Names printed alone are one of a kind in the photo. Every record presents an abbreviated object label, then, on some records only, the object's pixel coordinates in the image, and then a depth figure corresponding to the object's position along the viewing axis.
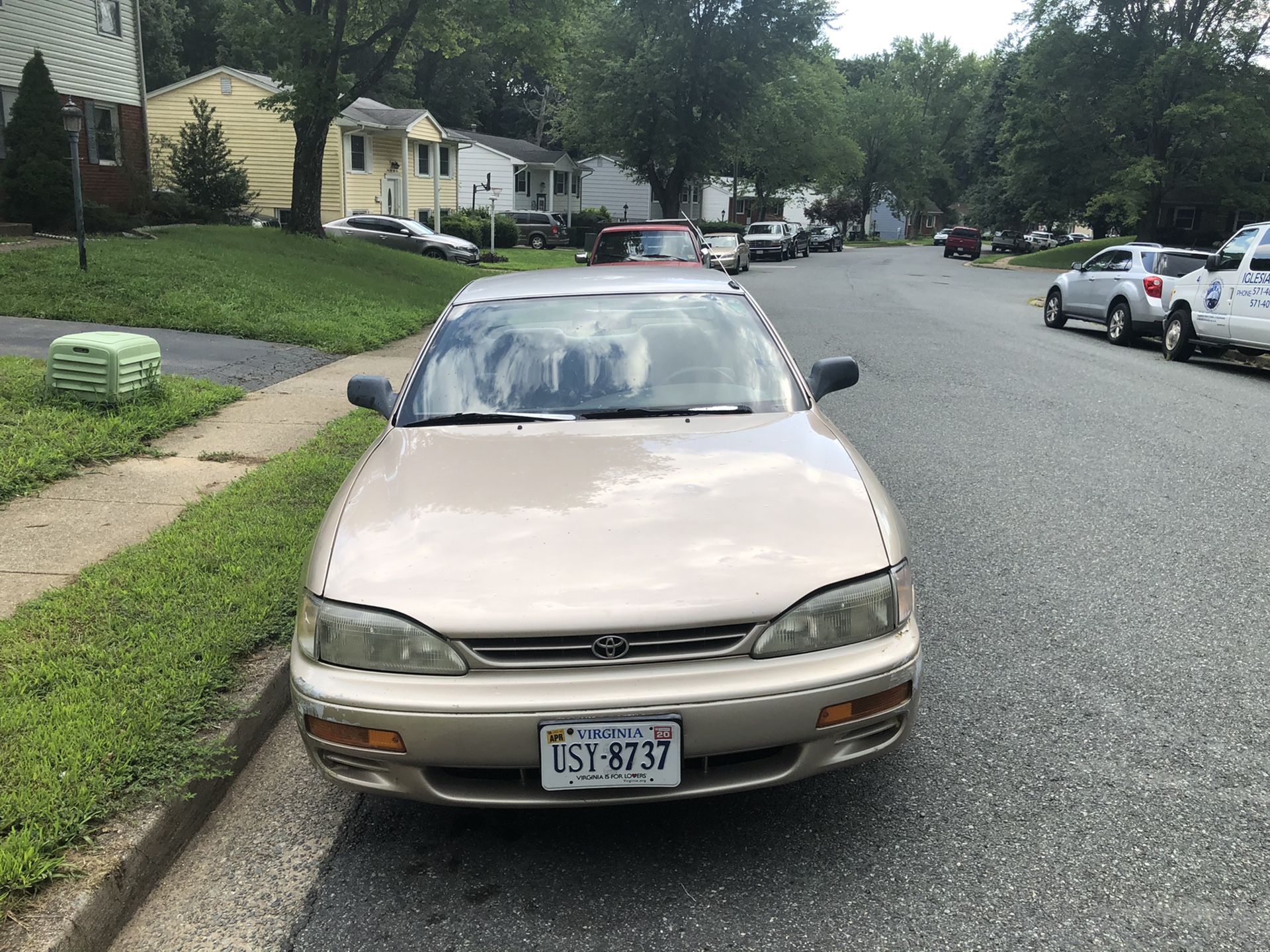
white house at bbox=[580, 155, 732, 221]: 61.38
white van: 12.13
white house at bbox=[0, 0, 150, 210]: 22.02
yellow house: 36.69
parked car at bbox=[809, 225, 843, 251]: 57.53
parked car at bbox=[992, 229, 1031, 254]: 58.88
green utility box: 7.54
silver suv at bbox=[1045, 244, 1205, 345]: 14.88
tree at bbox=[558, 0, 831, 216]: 35.31
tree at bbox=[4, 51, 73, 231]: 19.67
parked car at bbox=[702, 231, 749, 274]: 31.64
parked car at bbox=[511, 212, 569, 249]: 42.91
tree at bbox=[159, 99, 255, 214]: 28.06
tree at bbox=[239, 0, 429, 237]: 19.91
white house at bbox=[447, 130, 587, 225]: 50.53
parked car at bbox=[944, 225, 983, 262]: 54.28
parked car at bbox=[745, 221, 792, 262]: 43.31
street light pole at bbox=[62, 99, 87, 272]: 12.95
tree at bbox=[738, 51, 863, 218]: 48.94
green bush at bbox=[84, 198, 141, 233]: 19.89
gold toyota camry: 2.57
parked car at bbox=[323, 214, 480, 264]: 29.23
